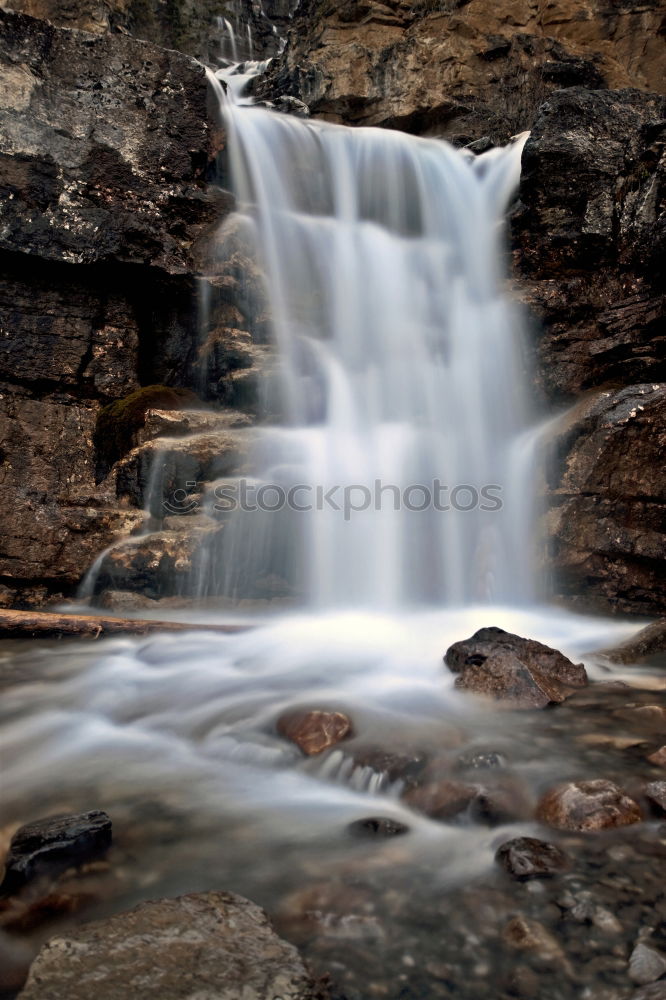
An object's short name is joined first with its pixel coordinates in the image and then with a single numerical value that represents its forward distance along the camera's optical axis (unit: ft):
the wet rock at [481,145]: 41.78
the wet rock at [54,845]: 7.53
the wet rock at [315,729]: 11.57
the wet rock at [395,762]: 10.30
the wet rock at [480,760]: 10.45
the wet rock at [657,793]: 8.80
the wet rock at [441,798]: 9.26
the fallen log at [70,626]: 18.86
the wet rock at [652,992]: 5.59
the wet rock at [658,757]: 10.21
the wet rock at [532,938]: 6.33
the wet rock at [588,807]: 8.55
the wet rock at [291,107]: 47.67
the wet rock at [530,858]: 7.54
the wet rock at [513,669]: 13.37
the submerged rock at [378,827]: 8.84
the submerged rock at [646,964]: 5.93
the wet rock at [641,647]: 16.63
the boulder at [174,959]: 5.32
